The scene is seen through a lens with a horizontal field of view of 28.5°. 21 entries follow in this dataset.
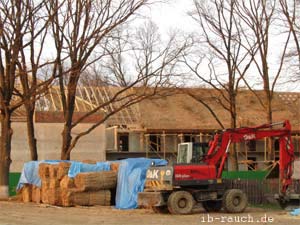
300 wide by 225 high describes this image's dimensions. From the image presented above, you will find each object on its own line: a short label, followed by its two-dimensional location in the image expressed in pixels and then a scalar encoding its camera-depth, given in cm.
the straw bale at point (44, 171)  2547
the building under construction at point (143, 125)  4268
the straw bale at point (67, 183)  2427
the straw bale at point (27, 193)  2730
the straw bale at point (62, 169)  2475
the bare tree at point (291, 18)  3578
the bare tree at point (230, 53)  3703
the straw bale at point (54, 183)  2472
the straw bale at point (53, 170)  2493
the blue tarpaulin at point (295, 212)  2021
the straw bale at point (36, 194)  2622
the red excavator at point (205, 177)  2100
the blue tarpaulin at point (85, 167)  2461
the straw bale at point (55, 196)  2453
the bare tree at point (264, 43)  3678
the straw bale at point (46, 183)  2519
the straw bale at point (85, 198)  2406
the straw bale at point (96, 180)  2395
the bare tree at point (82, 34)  2861
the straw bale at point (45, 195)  2518
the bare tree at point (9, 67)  2655
